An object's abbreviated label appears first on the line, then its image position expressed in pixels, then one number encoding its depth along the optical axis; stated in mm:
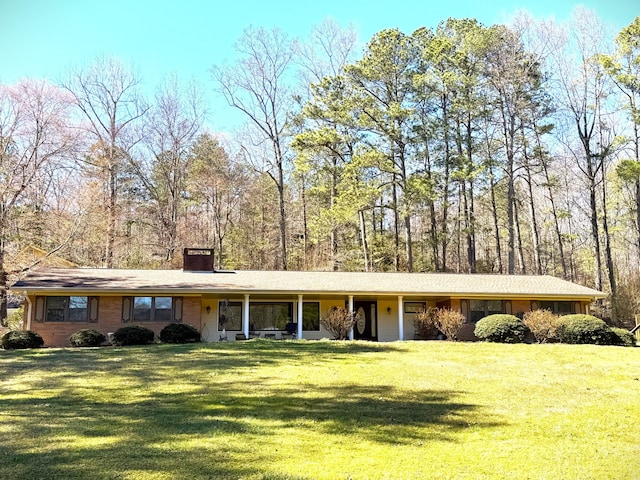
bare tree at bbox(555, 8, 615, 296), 28953
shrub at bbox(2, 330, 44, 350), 15804
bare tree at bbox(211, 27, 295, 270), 33031
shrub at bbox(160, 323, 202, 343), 17000
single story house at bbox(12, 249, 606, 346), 17828
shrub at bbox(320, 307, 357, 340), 18203
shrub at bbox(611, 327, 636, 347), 17797
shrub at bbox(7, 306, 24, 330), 20750
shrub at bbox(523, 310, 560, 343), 17750
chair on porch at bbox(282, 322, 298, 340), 19717
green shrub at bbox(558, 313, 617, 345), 17438
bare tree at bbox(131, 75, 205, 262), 32469
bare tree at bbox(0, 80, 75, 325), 21453
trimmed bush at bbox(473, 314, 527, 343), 17406
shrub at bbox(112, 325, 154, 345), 16594
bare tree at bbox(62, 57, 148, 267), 28797
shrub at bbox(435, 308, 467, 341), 18094
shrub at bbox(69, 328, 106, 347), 16391
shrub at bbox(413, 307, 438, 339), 19219
